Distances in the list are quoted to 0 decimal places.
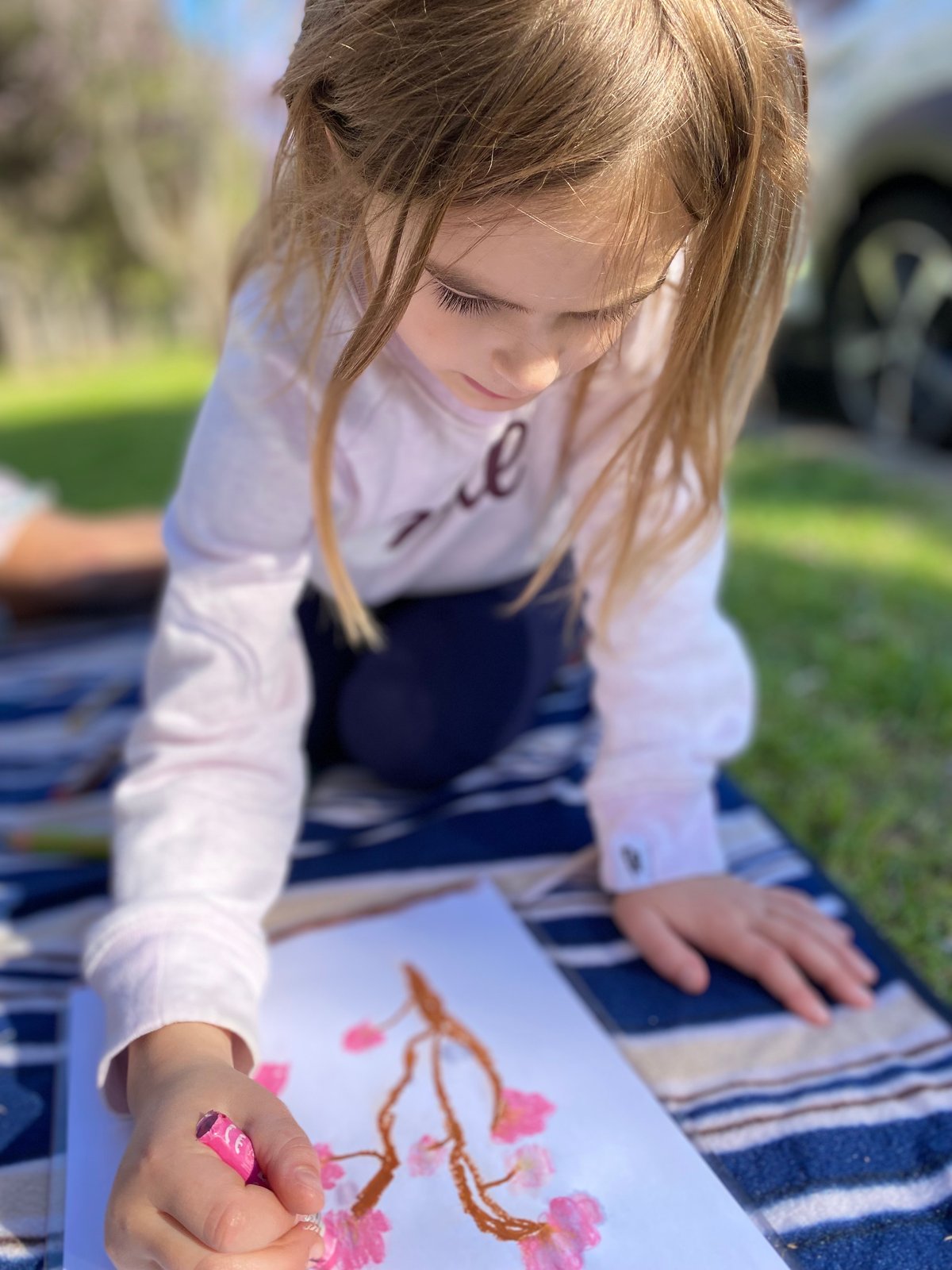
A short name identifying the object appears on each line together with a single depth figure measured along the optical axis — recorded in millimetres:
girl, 521
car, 2148
